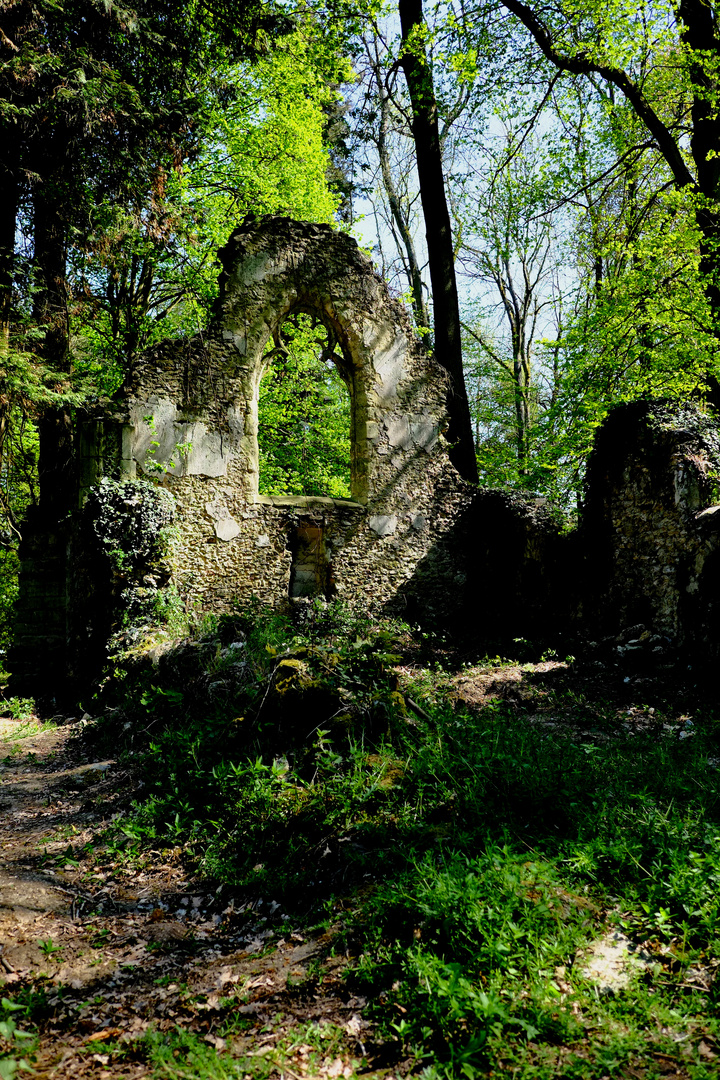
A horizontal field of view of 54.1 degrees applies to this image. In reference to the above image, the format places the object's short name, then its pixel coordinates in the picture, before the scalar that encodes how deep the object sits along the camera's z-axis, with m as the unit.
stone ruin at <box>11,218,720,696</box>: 7.04
